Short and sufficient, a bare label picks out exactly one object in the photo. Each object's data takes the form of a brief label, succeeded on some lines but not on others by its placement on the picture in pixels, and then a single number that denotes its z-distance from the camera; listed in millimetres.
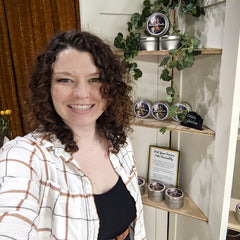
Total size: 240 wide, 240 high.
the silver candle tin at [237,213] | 1341
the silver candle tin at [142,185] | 1659
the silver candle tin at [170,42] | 1259
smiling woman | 821
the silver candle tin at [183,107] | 1415
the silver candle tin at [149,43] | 1322
